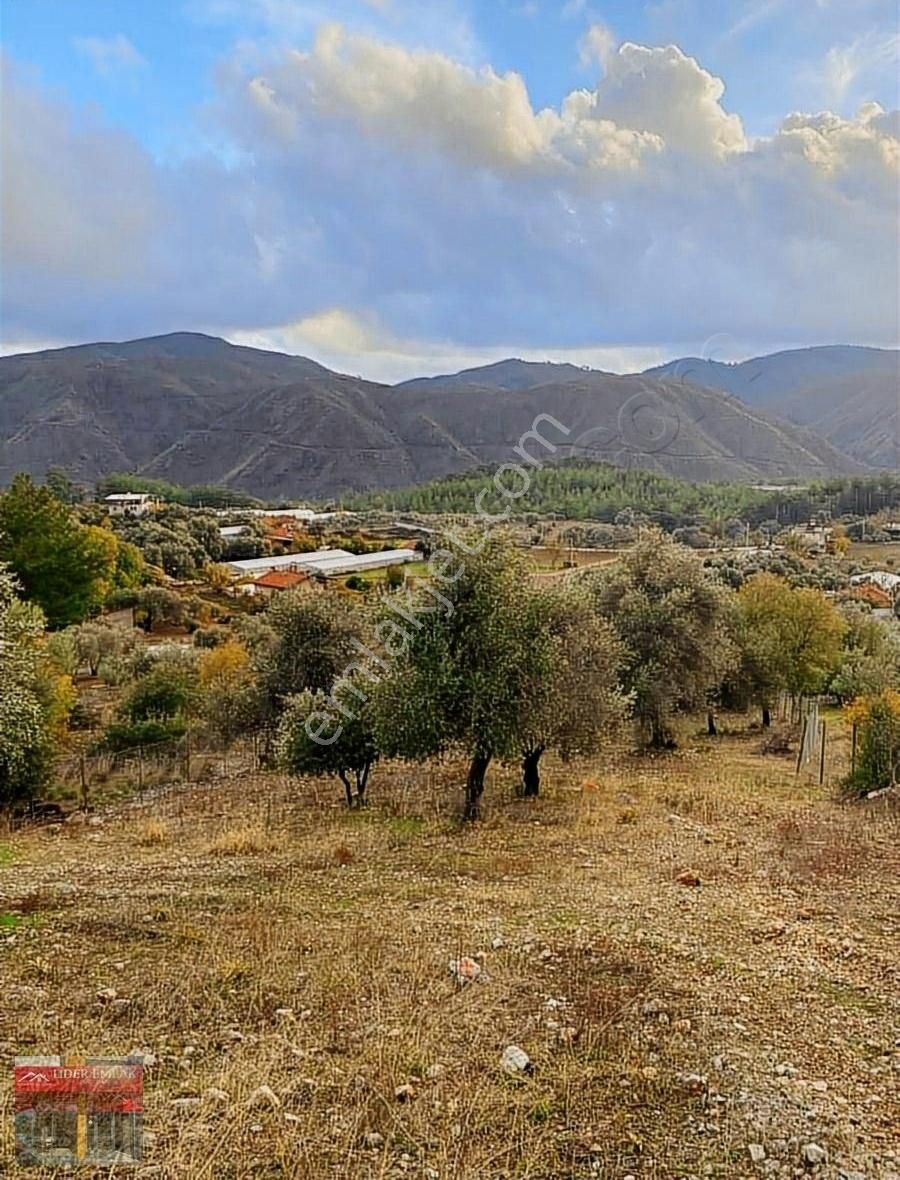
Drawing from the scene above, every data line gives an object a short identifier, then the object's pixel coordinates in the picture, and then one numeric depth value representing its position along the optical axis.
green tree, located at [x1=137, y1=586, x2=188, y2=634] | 44.62
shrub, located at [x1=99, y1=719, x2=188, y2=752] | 22.05
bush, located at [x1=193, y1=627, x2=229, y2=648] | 35.47
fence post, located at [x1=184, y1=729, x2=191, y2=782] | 20.39
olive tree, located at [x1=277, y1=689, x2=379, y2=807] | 16.00
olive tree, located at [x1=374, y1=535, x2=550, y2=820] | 14.36
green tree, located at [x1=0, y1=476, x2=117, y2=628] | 35.03
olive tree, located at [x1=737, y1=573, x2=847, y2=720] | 26.36
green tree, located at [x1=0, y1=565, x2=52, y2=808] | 16.22
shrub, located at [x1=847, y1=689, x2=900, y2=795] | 15.95
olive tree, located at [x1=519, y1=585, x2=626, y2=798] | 15.25
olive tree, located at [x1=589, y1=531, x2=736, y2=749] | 22.08
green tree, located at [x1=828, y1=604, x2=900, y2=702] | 28.92
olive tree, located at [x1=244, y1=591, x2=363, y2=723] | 19.48
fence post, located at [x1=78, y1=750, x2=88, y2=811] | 18.08
